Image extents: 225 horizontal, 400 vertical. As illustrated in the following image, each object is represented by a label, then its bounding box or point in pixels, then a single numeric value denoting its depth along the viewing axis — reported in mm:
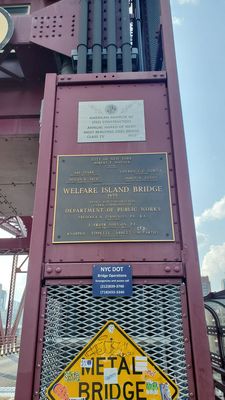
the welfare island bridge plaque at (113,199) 3090
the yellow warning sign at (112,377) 2473
